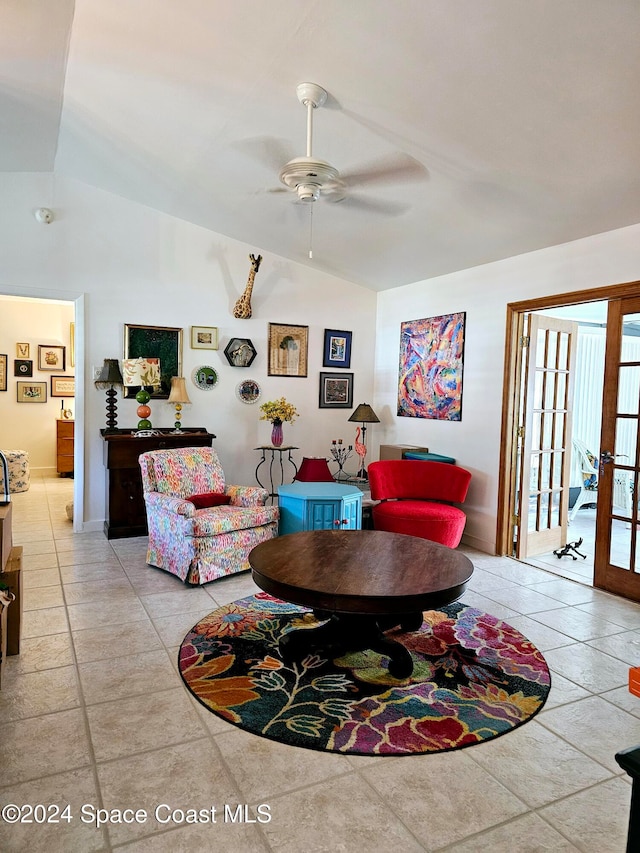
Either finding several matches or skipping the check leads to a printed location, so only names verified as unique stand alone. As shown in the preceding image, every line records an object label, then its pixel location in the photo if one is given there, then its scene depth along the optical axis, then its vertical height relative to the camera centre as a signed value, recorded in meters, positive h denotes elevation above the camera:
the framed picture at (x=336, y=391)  6.26 +0.16
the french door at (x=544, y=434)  4.70 -0.20
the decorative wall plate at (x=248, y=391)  5.82 +0.12
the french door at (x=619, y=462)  3.79 -0.34
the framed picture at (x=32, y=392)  8.36 +0.06
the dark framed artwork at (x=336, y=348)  6.22 +0.64
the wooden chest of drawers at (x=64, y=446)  8.34 -0.73
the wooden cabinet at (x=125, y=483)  4.91 -0.75
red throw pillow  4.32 -0.77
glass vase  5.66 -0.32
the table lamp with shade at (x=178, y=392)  5.27 +0.08
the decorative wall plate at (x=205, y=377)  5.59 +0.24
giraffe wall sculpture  5.58 +1.02
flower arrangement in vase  5.54 -0.10
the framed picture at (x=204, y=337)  5.54 +0.64
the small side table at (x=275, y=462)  5.98 -0.64
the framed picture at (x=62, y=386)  8.59 +0.17
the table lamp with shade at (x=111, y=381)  5.04 +0.16
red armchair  4.41 -0.78
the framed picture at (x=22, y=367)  8.30 +0.44
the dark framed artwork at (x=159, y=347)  5.30 +0.50
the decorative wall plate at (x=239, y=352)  5.71 +0.52
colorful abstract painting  5.25 +0.40
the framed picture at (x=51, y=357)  8.47 +0.61
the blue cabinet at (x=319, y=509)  4.12 -0.78
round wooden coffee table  2.39 -0.80
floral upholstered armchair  3.82 -0.82
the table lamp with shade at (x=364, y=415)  5.73 -0.10
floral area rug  2.21 -1.27
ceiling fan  2.86 +1.51
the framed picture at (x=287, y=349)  5.96 +0.59
